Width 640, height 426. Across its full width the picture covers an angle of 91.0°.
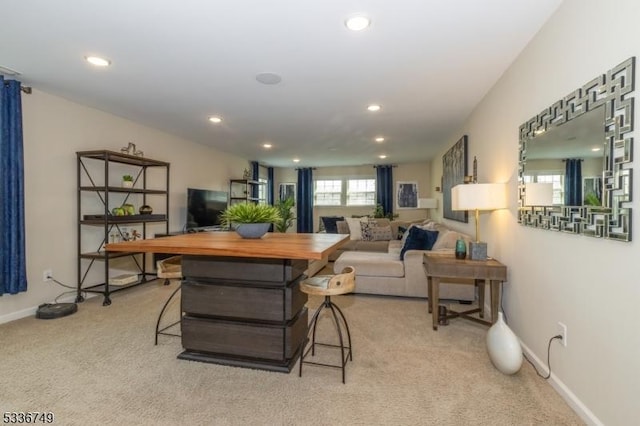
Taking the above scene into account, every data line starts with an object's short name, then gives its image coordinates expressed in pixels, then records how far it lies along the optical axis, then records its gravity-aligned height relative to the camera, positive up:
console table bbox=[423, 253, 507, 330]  2.71 -0.55
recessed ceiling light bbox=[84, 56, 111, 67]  2.59 +1.25
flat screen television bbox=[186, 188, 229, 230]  5.44 +0.04
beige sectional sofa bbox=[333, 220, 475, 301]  3.73 -0.82
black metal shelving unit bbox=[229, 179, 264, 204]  7.13 +0.47
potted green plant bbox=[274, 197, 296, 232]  7.95 -0.09
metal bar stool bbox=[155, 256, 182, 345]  2.60 -0.50
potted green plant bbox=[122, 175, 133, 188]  4.12 +0.38
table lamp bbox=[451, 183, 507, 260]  2.77 +0.12
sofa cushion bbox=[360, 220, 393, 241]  6.68 -0.48
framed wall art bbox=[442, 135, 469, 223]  4.31 +0.59
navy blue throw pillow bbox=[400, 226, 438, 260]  4.03 -0.39
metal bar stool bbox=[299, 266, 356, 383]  2.05 -0.51
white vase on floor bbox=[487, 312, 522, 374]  2.08 -0.94
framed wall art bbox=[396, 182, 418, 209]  8.62 +0.40
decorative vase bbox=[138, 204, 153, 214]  4.40 -0.01
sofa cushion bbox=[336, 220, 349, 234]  7.15 -0.40
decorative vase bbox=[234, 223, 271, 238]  2.41 -0.15
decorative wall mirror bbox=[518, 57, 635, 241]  1.42 +0.28
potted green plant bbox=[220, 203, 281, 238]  2.42 -0.07
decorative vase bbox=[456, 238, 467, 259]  2.98 -0.38
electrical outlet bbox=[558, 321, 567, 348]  1.89 -0.75
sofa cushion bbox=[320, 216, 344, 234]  7.52 -0.33
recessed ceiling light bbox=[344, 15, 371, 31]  2.04 +1.24
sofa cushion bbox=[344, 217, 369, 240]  6.87 -0.39
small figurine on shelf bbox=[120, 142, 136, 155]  4.29 +0.83
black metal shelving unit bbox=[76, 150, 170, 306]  3.69 +0.03
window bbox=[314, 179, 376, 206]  9.03 +0.51
